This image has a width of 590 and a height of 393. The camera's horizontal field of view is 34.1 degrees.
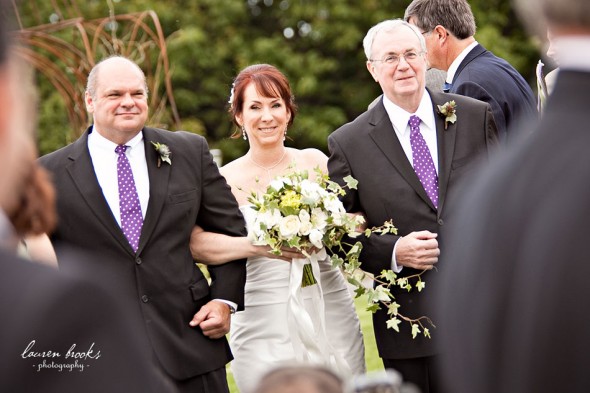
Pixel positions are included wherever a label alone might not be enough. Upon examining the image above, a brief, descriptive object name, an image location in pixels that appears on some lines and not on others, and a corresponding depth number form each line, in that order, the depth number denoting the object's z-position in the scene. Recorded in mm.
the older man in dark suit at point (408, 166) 5574
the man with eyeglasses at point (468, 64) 6422
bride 5863
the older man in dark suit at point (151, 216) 5363
